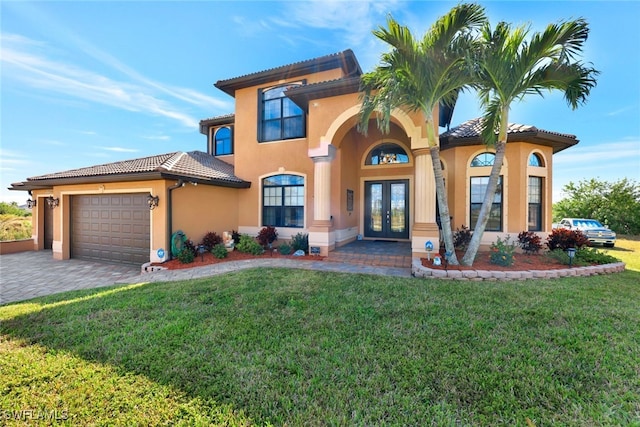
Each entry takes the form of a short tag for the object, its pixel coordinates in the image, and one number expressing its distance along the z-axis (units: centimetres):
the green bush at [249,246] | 962
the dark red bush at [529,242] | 882
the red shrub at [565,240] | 854
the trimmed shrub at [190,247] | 876
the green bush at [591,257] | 761
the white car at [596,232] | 1368
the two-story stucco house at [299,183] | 861
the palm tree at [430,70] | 593
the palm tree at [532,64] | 593
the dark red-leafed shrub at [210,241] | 944
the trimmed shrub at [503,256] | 721
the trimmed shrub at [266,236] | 1031
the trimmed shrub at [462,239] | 909
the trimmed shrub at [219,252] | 903
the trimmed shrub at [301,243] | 958
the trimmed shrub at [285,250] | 949
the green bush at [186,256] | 837
